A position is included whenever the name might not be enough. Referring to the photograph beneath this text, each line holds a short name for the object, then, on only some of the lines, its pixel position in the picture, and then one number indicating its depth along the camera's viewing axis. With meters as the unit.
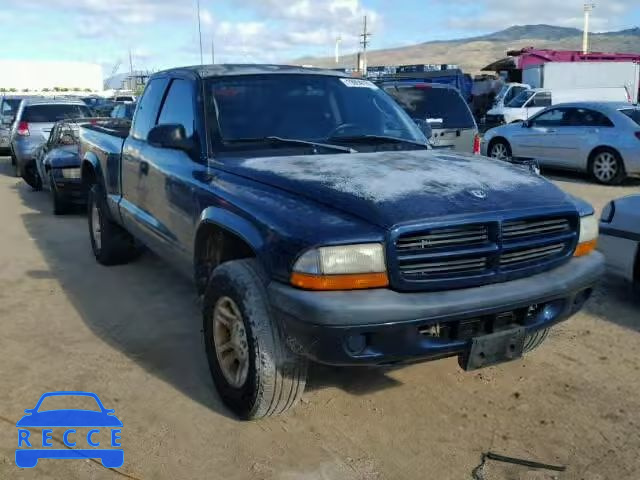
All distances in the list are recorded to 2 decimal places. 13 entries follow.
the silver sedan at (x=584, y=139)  11.70
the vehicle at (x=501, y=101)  22.22
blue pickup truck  2.87
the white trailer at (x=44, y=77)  67.38
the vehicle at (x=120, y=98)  36.49
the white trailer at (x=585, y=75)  27.75
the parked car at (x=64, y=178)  9.37
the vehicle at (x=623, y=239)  4.98
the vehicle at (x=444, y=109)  9.88
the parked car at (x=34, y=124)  12.43
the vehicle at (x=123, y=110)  17.22
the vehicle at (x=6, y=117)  18.34
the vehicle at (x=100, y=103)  26.73
